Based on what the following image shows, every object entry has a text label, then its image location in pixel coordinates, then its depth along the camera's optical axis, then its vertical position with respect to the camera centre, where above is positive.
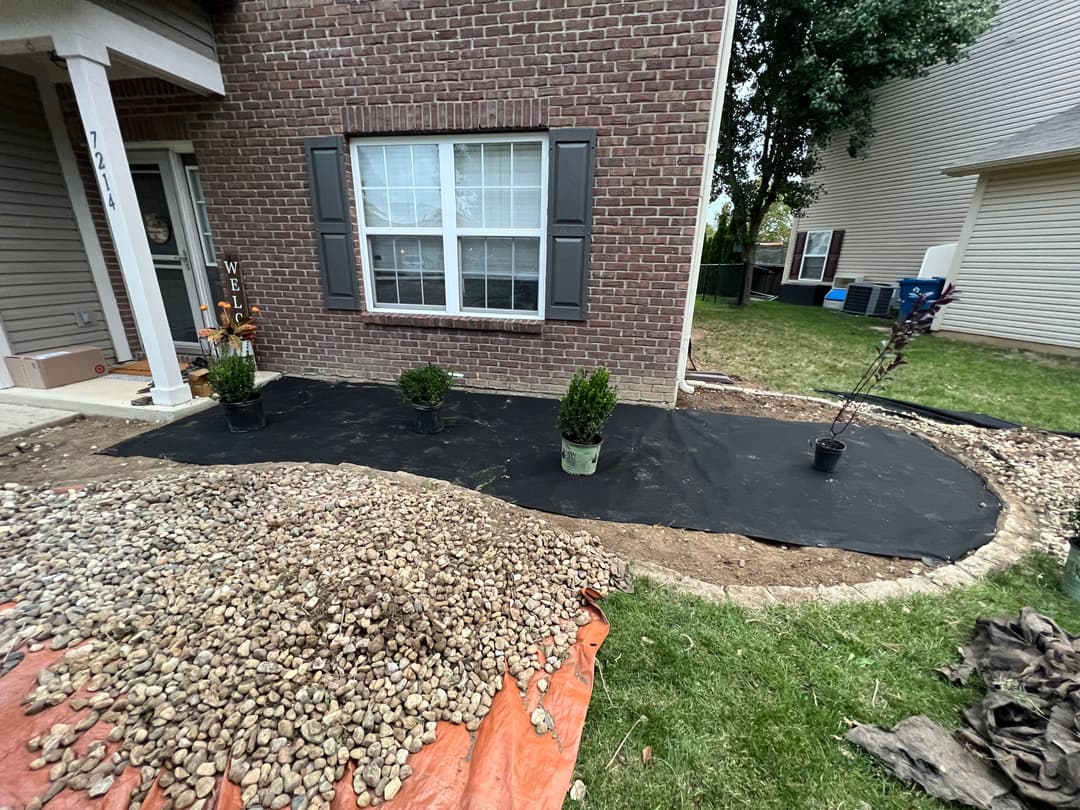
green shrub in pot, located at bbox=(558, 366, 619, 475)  2.92 -1.03
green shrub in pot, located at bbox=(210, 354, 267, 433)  3.44 -1.08
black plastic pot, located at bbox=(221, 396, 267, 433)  3.56 -1.28
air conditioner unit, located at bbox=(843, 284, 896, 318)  11.04 -0.93
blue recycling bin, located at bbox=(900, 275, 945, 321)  9.01 -0.50
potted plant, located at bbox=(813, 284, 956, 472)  2.68 -0.50
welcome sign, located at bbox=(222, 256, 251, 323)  4.81 -0.46
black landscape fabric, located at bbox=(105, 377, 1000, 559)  2.72 -1.45
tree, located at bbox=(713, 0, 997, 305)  8.55 +3.71
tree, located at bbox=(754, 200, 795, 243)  32.69 +2.33
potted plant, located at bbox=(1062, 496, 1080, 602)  2.19 -1.40
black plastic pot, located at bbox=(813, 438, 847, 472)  3.22 -1.30
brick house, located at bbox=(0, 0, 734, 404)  3.68 +0.59
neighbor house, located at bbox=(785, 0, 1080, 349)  7.23 +1.53
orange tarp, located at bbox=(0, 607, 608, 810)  1.25 -1.49
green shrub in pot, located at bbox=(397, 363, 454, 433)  3.61 -1.07
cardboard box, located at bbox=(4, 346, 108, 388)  4.11 -1.13
